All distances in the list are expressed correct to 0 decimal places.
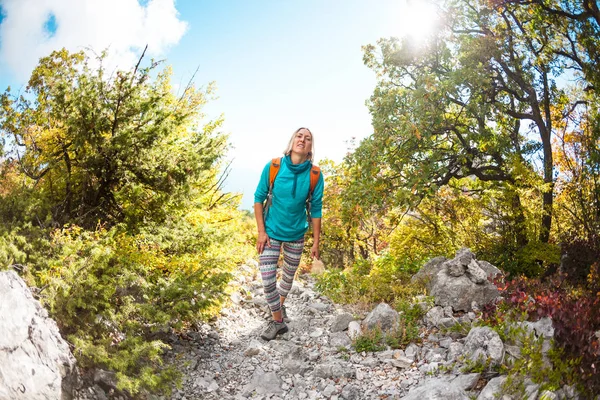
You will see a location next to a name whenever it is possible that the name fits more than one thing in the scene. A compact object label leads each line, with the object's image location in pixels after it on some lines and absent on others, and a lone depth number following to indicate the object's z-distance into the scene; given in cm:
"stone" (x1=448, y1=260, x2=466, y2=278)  564
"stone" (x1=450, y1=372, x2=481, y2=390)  349
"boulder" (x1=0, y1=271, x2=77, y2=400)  293
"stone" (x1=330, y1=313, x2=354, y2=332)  552
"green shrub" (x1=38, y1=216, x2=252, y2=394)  361
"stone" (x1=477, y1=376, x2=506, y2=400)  321
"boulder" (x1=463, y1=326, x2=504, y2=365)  364
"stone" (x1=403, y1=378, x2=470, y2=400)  342
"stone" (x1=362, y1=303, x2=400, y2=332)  512
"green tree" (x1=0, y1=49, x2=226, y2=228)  516
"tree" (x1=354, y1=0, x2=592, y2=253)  669
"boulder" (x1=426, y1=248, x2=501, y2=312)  535
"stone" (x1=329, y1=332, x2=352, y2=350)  510
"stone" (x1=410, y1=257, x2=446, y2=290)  612
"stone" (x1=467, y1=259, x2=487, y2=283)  554
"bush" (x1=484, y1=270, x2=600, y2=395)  284
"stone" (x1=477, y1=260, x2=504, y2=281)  600
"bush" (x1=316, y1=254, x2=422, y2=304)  607
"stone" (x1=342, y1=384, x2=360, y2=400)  402
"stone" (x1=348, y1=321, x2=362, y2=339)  517
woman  477
